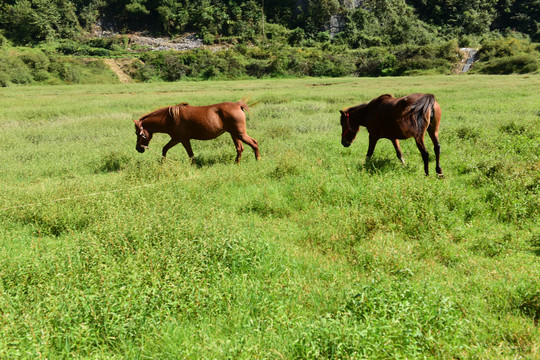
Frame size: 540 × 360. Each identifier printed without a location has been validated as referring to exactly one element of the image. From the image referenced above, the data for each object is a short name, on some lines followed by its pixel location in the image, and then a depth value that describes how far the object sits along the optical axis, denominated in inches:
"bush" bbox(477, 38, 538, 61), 2148.1
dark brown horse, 283.1
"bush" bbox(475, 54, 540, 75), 1724.9
